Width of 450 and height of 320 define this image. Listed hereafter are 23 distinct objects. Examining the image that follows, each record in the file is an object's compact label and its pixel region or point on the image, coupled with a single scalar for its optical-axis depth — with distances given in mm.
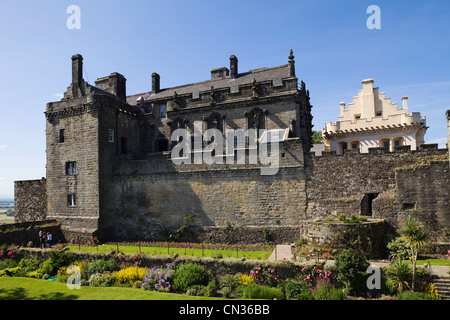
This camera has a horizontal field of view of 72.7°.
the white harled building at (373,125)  29625
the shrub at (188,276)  14391
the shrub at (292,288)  13273
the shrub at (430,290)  12291
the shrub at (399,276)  12770
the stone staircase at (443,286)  12498
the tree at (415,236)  13945
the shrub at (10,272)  17611
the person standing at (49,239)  24906
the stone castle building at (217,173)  19078
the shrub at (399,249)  16516
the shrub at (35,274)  17330
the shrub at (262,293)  12812
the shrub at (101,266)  16641
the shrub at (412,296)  11578
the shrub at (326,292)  12273
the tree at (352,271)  13008
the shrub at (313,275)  13625
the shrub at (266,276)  14281
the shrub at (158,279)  14453
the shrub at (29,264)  18609
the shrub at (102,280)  15190
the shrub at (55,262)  17719
